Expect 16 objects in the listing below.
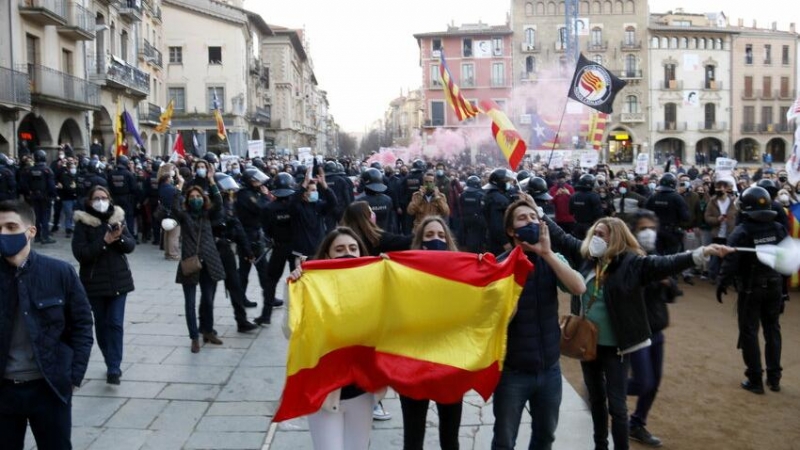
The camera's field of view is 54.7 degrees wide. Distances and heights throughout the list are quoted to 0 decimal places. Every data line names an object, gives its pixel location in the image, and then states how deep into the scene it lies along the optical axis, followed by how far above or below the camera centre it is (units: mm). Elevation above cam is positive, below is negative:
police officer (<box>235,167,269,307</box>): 9828 -336
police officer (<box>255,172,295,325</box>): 8859 -573
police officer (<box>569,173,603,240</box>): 12562 -476
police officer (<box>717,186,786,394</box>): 6871 -1002
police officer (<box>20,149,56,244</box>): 15477 -146
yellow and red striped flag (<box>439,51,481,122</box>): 20938 +2102
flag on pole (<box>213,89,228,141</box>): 23012 +1559
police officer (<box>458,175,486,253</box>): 12749 -667
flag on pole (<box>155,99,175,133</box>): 25469 +2141
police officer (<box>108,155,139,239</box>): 15648 -110
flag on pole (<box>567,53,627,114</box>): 11391 +1344
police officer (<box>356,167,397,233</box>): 9938 -235
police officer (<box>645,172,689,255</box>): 11578 -581
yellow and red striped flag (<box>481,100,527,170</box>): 9211 +568
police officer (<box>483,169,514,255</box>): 10781 -343
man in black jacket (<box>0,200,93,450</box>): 3910 -818
